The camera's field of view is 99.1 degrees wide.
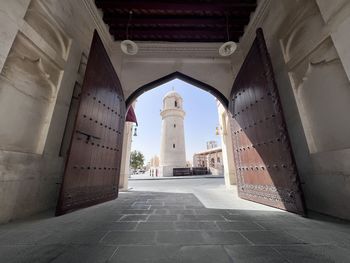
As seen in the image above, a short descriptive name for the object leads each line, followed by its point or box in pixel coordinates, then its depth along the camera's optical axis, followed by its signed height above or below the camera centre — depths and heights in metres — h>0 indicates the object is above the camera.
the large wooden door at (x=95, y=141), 2.52 +0.67
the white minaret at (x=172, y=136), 18.06 +4.66
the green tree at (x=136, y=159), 31.89 +3.19
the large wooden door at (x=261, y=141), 2.43 +0.64
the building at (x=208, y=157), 32.70 +3.71
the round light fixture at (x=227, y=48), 3.64 +3.04
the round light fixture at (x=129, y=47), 3.63 +3.07
